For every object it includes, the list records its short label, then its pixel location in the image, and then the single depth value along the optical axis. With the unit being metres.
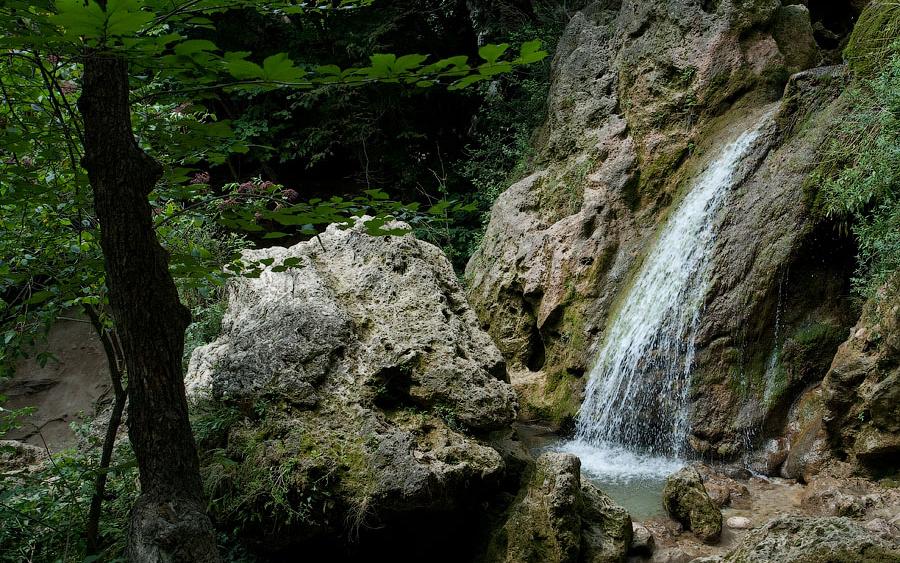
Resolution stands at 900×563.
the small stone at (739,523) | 4.31
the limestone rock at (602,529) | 3.72
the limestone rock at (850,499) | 4.01
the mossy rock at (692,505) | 4.20
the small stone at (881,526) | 3.55
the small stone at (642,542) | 3.96
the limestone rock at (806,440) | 4.86
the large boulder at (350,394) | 3.41
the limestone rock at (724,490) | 4.69
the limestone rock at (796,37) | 7.91
